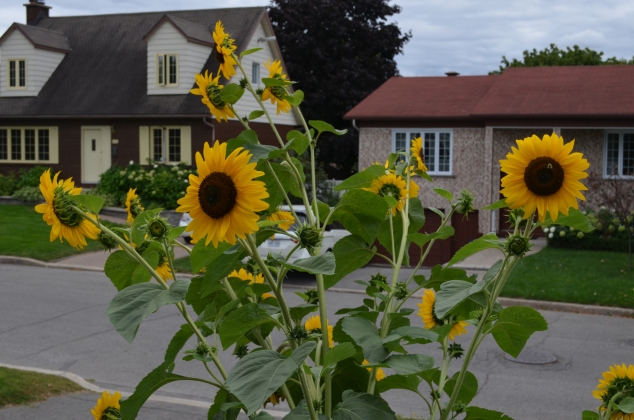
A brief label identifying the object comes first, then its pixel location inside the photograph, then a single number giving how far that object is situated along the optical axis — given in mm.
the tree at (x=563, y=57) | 53188
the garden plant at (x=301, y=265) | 1672
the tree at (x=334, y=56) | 37562
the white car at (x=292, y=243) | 15653
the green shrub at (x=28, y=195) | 28203
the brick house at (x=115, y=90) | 28625
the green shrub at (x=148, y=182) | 26000
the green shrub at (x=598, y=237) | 20250
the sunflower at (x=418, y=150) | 2672
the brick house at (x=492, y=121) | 23281
